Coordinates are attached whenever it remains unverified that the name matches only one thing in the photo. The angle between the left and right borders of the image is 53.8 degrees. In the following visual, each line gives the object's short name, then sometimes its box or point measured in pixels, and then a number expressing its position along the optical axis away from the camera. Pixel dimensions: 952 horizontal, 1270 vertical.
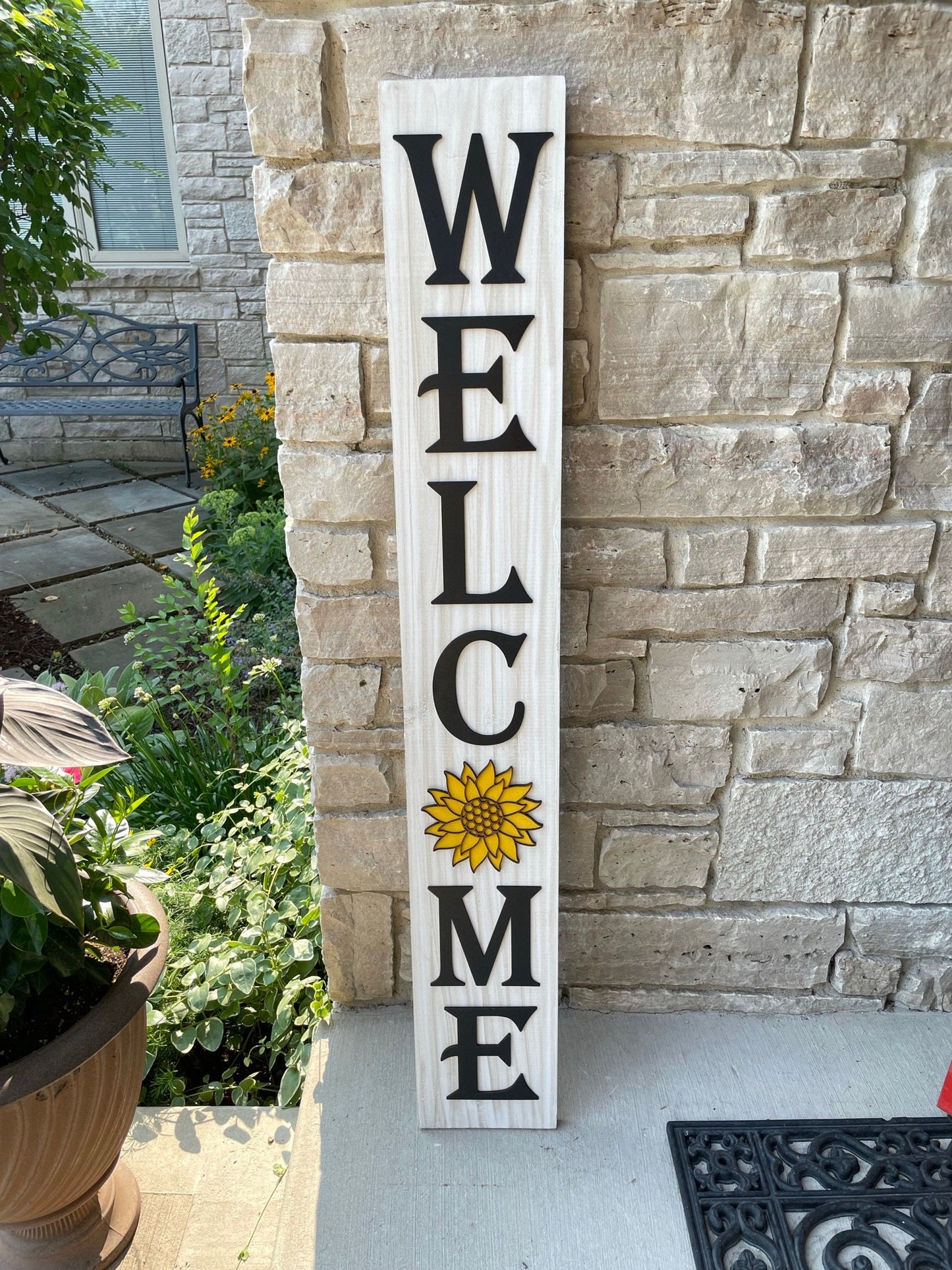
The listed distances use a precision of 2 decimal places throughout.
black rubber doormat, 1.36
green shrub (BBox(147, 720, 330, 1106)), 1.77
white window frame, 5.43
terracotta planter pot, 1.27
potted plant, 1.22
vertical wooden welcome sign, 1.22
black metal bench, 5.44
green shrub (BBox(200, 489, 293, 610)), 3.59
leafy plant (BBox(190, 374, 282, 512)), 4.31
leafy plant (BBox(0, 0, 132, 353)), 2.49
